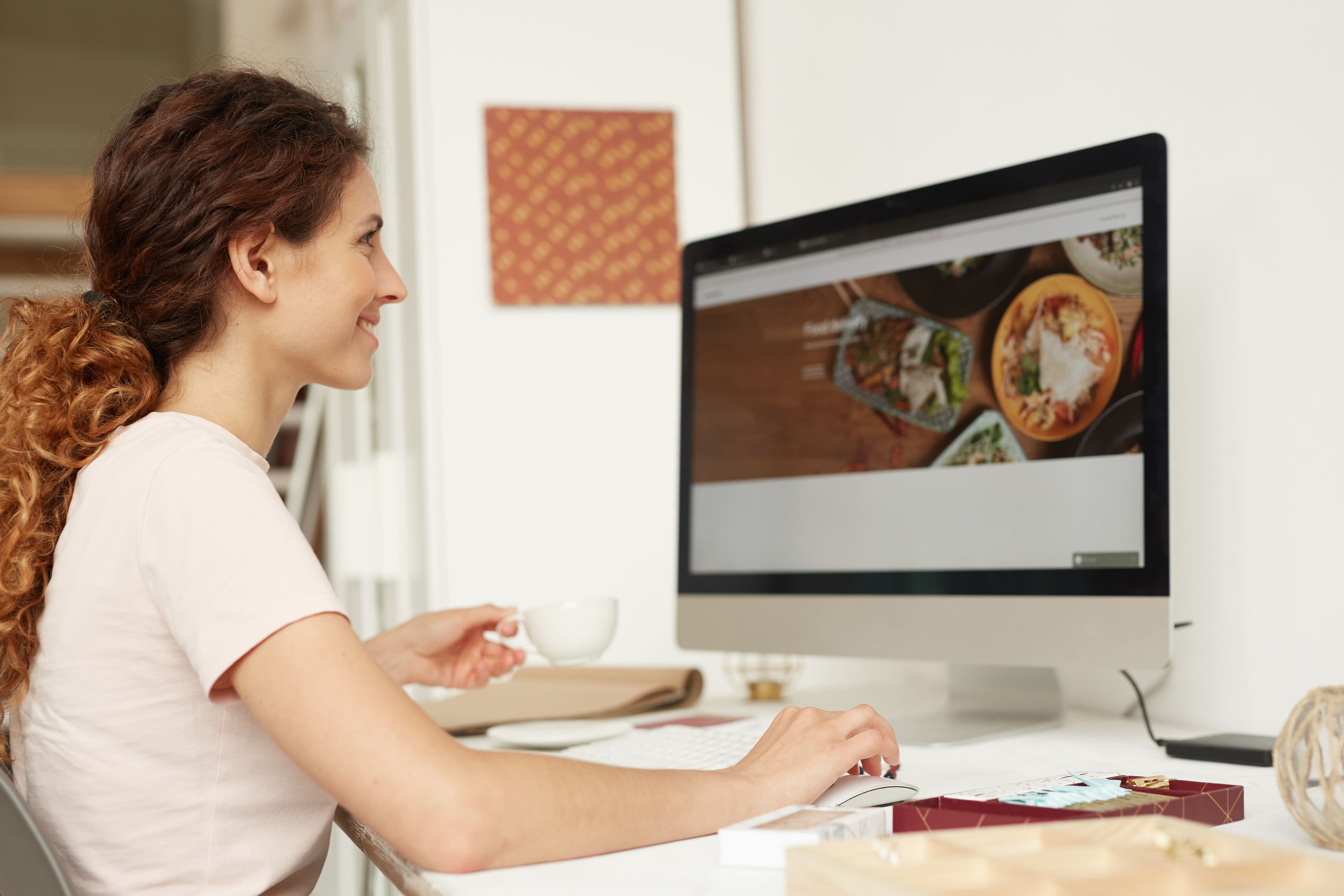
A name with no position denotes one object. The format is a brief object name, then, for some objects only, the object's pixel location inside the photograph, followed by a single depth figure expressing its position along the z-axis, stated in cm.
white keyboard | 100
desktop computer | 98
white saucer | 116
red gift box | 67
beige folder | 130
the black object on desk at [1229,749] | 92
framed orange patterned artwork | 191
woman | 69
